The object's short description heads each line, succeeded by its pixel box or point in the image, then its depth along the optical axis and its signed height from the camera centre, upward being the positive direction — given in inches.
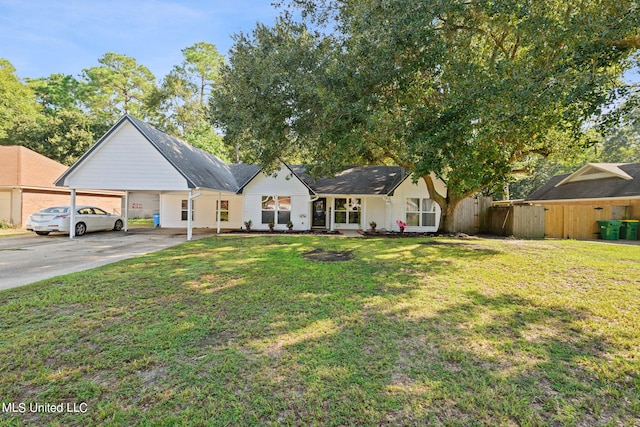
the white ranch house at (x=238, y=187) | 557.6 +59.4
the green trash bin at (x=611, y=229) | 622.9 -21.1
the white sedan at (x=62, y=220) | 580.4 -14.9
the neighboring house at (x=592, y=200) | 663.1 +45.3
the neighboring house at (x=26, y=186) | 722.2 +62.0
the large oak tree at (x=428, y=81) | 251.1 +161.5
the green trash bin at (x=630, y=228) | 641.0 -19.1
